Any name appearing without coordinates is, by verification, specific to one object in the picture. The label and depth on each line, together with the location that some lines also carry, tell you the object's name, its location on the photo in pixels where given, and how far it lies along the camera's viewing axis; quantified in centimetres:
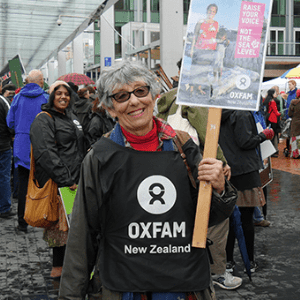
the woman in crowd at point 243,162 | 467
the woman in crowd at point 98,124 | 566
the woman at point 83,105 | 796
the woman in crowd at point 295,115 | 1315
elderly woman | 210
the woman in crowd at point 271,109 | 1378
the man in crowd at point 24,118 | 649
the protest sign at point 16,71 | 1086
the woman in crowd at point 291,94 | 1513
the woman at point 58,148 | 463
